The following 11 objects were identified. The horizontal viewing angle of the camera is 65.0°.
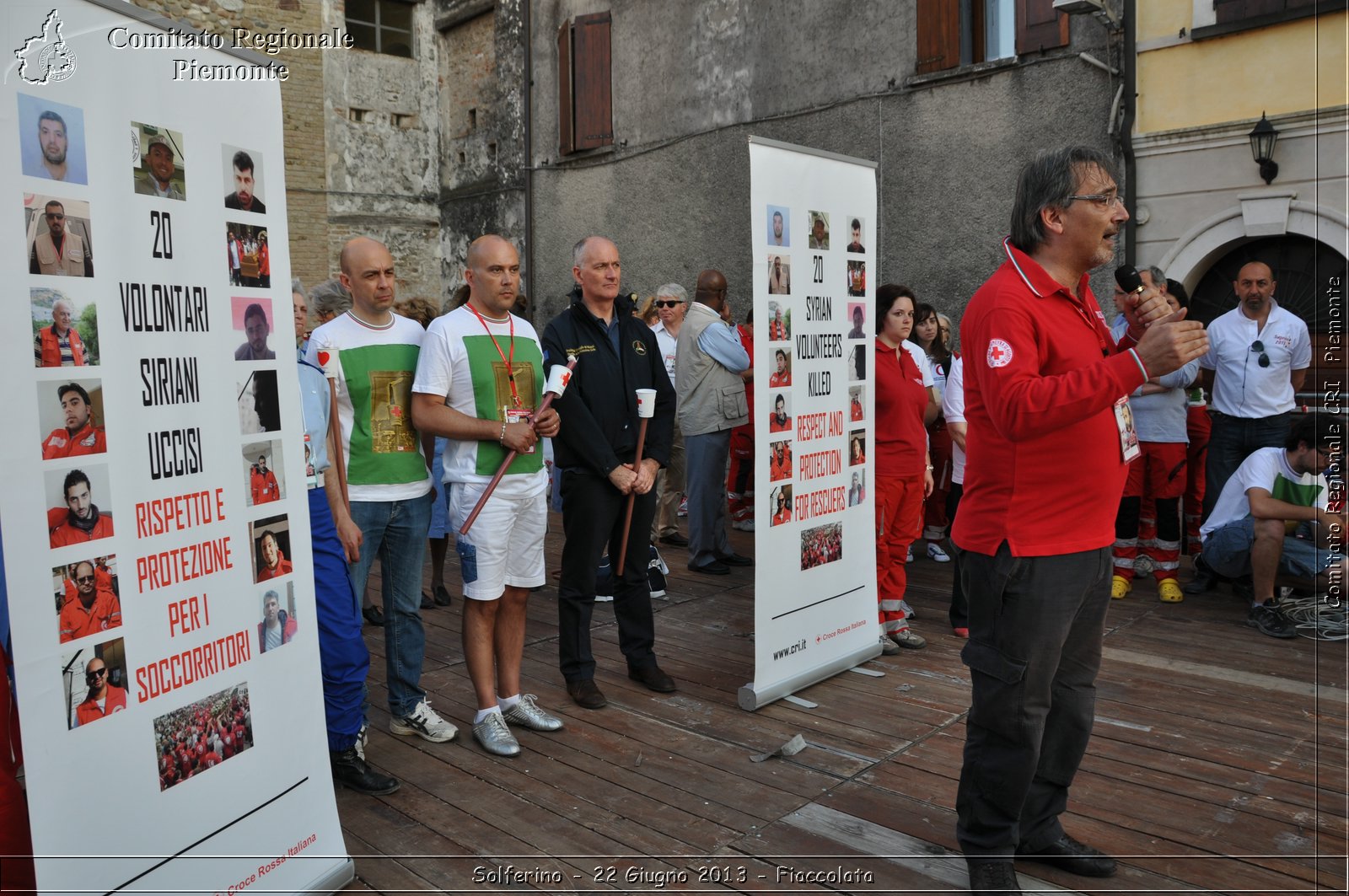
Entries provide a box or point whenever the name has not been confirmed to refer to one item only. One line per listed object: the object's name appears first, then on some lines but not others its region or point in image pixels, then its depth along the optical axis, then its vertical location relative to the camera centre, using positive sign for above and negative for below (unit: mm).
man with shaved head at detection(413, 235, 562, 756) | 4074 -270
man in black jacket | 4637 -336
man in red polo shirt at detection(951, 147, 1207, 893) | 2760 -362
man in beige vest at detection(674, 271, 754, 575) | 7441 -351
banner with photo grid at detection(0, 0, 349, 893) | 2154 -212
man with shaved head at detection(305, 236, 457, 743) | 4086 -242
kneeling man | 5719 -1001
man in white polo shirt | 6605 -168
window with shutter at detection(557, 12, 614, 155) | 14086 +3800
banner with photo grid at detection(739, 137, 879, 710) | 4625 -267
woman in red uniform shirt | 5512 -513
